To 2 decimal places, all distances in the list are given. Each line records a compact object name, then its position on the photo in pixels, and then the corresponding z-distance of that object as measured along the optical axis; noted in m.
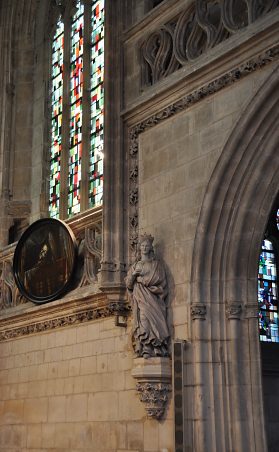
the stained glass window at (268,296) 11.07
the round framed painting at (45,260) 9.53
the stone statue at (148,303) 7.49
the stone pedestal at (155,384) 7.36
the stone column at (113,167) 8.36
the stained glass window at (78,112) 10.64
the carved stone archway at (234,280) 6.91
